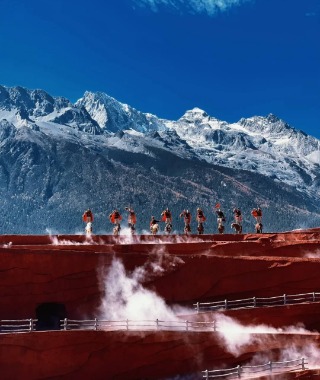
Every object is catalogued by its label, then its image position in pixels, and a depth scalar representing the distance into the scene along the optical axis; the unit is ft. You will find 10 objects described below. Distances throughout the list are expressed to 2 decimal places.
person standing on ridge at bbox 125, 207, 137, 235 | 127.75
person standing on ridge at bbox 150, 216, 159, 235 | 130.62
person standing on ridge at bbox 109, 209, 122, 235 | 127.03
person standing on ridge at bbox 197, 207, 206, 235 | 136.46
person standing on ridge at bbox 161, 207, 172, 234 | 135.50
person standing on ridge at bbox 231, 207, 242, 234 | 140.87
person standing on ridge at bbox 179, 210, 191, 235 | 134.41
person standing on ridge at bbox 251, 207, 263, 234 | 136.26
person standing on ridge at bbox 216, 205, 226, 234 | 139.05
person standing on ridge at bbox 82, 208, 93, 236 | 119.14
